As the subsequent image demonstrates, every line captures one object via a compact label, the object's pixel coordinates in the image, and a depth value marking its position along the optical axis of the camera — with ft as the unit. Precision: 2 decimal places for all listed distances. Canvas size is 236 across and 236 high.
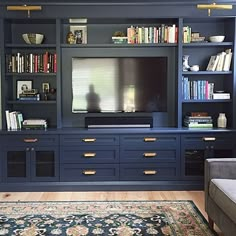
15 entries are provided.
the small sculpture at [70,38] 11.67
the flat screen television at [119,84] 11.91
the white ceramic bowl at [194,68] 11.71
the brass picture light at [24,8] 10.97
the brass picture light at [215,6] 11.00
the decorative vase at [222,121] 11.76
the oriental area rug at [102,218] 8.07
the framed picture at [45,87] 12.16
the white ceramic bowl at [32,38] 11.49
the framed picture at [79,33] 11.82
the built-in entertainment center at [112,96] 11.16
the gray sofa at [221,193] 6.66
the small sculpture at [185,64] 11.85
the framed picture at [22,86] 12.14
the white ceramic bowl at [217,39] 11.52
